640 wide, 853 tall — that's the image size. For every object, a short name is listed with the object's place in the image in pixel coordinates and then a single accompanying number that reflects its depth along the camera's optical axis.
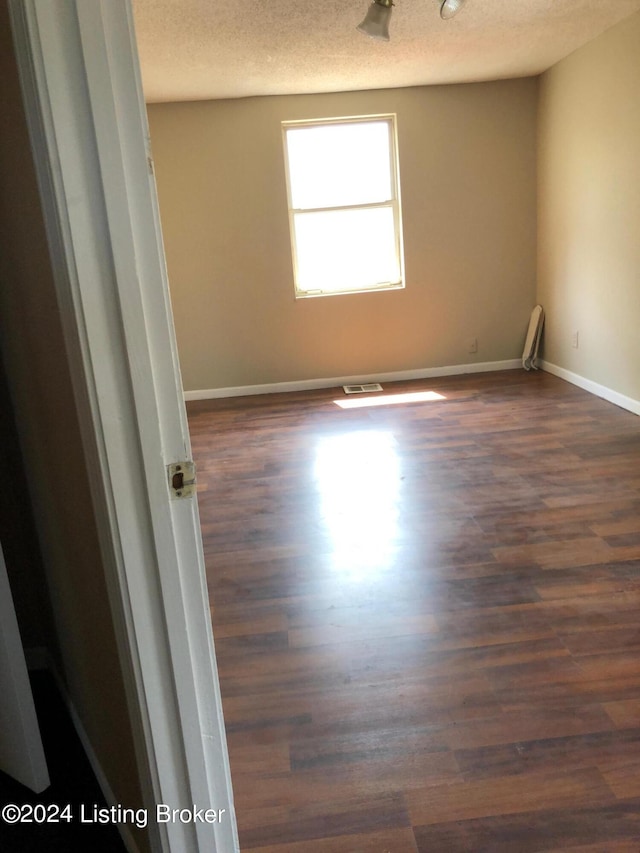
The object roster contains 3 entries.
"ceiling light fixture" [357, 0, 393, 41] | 2.90
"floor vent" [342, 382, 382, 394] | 5.54
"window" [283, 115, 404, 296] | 5.38
